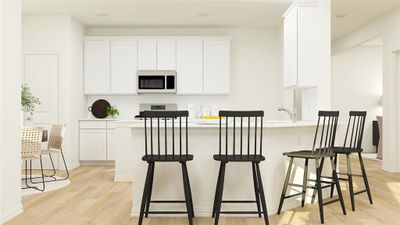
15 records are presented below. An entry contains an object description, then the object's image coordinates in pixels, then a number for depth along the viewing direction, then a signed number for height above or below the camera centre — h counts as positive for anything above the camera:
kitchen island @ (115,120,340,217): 4.07 -0.63
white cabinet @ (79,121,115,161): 7.66 -0.55
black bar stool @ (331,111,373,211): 4.35 -0.44
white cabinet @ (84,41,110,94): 7.90 +0.74
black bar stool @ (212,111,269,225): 3.56 -0.50
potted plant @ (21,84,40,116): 5.52 +0.14
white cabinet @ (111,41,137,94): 7.88 +0.79
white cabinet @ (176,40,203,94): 7.85 +0.79
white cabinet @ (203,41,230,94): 7.85 +0.79
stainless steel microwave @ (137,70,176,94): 7.79 +0.49
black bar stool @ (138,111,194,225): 3.55 -0.49
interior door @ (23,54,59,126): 7.24 +0.32
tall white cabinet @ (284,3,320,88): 5.11 +0.76
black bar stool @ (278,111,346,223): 3.86 -0.51
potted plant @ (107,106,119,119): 7.86 -0.05
